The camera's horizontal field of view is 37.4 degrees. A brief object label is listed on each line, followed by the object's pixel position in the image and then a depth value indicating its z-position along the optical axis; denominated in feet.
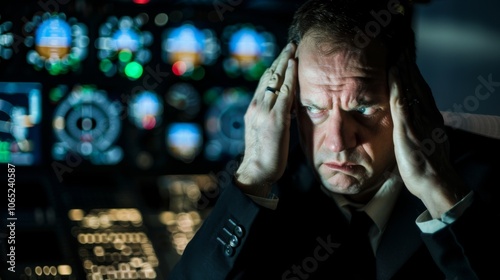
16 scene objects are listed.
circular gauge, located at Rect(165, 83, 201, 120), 9.47
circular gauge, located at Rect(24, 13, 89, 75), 8.75
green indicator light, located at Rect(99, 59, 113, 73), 9.09
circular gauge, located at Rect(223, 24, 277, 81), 9.63
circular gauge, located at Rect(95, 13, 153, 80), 9.09
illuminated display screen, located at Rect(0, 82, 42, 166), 8.52
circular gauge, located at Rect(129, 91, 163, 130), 9.23
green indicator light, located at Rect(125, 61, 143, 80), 9.18
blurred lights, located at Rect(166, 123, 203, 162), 9.39
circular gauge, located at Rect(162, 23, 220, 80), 9.39
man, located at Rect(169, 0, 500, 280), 4.40
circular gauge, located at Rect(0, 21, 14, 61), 8.58
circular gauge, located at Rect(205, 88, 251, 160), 9.57
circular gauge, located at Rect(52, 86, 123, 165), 8.89
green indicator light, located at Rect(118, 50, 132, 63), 9.18
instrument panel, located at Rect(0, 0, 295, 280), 8.23
